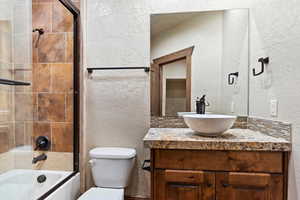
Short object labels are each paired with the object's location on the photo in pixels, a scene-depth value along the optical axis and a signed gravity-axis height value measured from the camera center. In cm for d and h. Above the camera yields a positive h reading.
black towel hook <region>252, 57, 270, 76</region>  145 +27
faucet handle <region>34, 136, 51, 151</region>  191 -46
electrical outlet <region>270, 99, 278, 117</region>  134 -7
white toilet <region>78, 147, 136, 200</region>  168 -63
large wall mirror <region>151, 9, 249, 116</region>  179 +34
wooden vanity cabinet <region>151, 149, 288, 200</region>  121 -49
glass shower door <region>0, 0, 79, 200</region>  144 -8
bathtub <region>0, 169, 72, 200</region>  132 -63
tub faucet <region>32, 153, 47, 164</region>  181 -59
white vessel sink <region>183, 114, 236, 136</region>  131 -18
